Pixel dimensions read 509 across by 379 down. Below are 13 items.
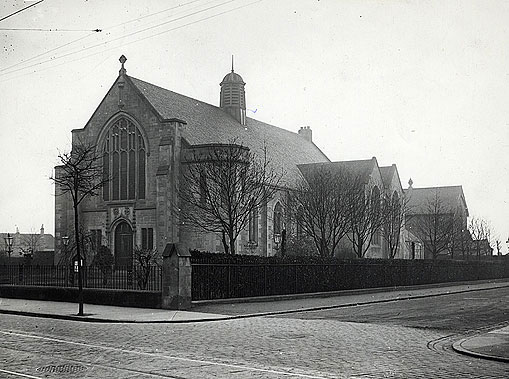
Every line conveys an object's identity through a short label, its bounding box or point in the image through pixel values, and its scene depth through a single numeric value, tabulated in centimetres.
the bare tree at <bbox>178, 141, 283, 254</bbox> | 3878
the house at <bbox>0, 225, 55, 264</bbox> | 12257
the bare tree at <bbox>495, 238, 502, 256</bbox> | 8544
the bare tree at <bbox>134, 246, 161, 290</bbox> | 2544
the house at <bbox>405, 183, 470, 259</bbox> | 6400
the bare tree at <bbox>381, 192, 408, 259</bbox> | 5199
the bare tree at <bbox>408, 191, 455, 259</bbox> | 6228
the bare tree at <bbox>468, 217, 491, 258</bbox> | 7984
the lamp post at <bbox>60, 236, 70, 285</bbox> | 4663
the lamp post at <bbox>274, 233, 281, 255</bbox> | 5116
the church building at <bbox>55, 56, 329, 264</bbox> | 4453
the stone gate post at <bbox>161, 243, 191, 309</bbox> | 2375
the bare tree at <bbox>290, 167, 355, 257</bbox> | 4356
